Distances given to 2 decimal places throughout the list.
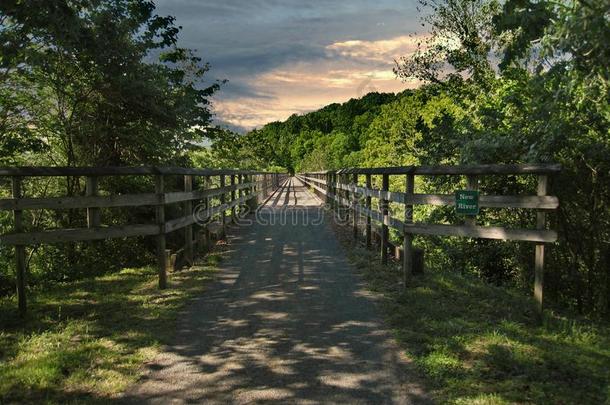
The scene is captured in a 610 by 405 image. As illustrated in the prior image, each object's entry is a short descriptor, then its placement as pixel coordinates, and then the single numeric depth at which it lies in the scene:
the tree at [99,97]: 8.06
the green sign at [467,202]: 5.81
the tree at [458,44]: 21.83
